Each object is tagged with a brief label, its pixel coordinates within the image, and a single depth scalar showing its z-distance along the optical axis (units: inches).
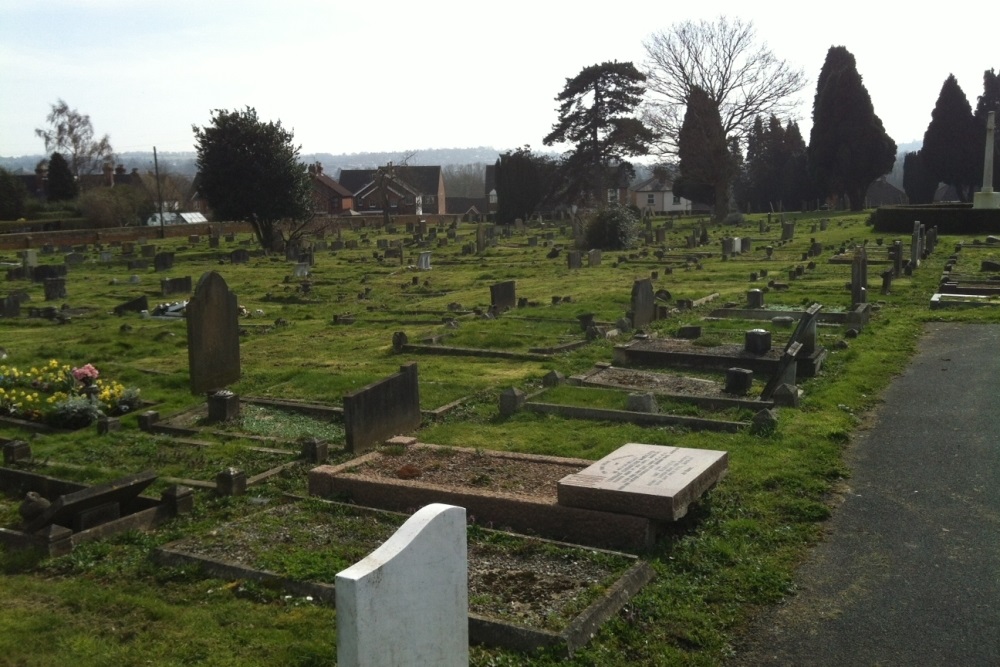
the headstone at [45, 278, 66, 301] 987.3
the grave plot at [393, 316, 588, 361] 597.3
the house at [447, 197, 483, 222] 4138.8
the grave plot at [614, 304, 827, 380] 500.7
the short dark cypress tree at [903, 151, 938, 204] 2861.7
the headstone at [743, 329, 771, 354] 526.3
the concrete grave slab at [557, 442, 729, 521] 268.2
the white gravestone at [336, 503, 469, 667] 142.6
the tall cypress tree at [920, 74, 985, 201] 2511.1
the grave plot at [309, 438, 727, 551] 272.8
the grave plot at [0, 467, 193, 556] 284.4
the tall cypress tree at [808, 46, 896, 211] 2418.8
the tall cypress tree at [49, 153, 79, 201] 2544.3
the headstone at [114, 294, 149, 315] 845.2
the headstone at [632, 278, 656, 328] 666.8
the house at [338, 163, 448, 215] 3459.6
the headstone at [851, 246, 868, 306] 712.4
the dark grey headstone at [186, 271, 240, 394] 504.7
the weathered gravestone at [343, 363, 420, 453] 377.4
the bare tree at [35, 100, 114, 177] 3417.8
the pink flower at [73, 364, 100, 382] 506.0
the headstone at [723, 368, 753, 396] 456.1
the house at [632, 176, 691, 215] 3796.8
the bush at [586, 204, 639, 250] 1531.7
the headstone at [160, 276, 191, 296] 992.2
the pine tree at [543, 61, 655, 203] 2440.9
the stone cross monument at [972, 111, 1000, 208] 1585.9
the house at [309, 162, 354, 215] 3304.6
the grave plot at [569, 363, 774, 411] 437.4
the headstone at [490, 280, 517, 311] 799.1
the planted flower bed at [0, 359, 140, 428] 446.6
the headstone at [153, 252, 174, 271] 1331.2
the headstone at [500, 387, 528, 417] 438.3
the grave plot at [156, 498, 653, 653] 221.3
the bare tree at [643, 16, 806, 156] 2230.6
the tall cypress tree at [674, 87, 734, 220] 2221.9
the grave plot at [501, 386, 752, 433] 404.2
